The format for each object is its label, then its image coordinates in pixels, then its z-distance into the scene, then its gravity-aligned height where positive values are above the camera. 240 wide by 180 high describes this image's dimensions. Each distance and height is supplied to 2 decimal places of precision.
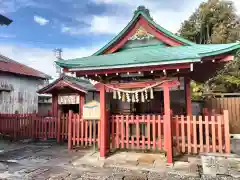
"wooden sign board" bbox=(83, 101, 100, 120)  8.17 -0.26
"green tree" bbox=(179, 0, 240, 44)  22.25 +9.88
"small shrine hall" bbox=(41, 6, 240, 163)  6.61 +1.36
